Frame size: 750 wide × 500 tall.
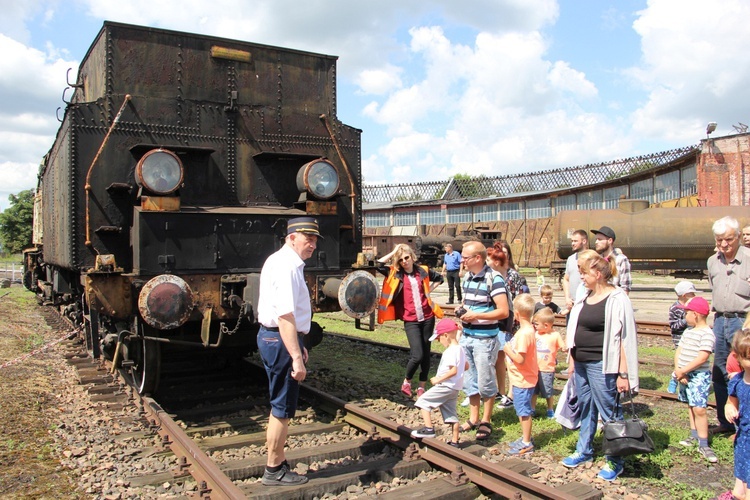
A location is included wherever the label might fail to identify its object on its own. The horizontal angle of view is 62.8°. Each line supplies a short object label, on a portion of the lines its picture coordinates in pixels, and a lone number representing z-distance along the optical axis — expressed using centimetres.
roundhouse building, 1944
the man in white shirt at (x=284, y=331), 411
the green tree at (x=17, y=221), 4281
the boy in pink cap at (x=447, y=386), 498
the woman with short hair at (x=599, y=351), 439
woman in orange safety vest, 655
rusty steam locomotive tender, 572
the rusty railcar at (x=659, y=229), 1895
